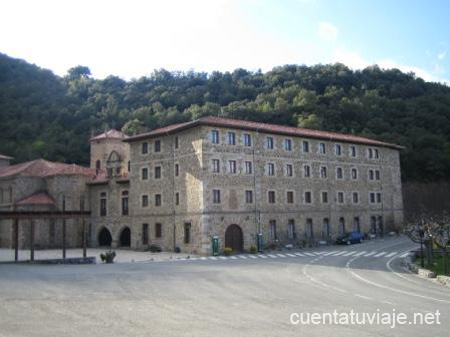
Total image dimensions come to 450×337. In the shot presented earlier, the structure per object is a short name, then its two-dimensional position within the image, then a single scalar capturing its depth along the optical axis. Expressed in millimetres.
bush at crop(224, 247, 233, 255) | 38094
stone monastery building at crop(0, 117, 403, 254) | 39750
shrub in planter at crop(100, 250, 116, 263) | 31641
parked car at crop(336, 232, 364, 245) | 45803
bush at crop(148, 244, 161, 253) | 41594
